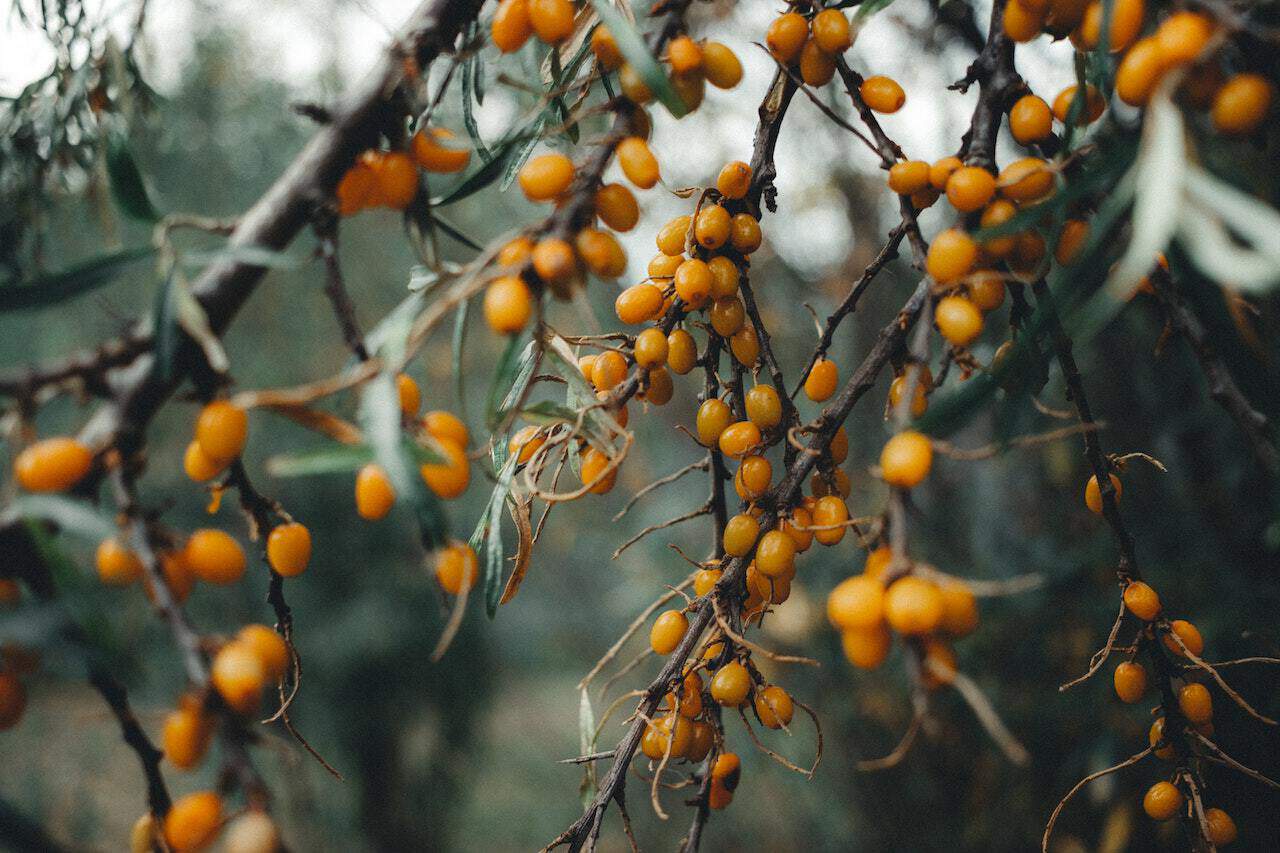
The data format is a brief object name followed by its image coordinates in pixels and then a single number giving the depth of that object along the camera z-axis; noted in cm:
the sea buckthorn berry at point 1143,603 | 25
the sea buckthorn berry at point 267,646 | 21
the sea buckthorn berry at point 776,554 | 25
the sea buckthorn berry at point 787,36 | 25
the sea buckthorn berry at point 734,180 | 26
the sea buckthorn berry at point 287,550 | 24
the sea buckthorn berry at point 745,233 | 26
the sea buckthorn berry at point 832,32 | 25
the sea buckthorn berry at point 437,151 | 22
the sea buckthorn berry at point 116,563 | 21
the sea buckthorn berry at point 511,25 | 23
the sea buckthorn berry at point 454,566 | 22
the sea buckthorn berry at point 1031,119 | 24
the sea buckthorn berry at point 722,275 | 26
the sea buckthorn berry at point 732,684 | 25
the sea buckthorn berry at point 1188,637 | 26
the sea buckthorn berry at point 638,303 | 26
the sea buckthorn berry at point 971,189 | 23
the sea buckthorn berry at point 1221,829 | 25
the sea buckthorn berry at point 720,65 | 23
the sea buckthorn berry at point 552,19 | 23
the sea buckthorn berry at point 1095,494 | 26
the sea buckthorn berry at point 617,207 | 23
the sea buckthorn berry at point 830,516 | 25
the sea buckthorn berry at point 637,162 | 23
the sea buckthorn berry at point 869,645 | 21
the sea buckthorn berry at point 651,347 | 26
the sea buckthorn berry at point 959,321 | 22
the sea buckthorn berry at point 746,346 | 27
